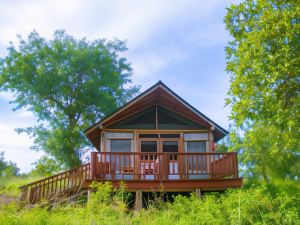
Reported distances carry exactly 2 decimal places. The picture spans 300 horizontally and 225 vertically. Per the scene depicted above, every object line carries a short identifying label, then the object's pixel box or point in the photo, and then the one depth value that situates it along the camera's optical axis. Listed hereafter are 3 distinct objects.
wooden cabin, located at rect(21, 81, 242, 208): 14.17
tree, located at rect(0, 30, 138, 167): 27.81
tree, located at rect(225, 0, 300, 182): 12.84
